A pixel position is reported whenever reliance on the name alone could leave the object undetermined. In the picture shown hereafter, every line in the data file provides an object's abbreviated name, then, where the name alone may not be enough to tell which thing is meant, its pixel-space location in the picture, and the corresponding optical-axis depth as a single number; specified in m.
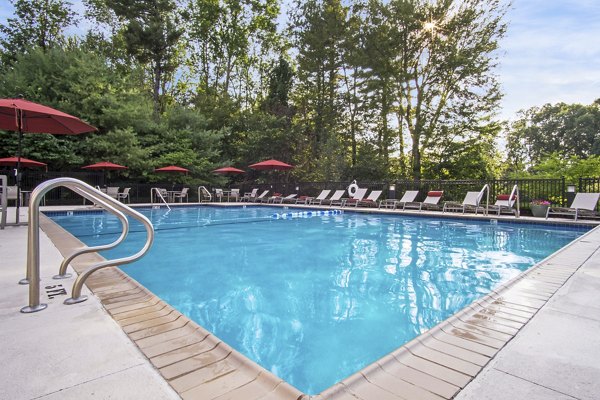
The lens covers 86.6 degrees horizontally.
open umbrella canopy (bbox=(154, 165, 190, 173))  17.20
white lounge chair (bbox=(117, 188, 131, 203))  15.50
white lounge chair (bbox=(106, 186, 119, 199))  14.79
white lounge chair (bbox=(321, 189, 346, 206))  15.68
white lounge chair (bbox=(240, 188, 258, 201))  19.30
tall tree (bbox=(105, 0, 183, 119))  20.44
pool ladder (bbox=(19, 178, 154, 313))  2.22
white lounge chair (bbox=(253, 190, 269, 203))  18.69
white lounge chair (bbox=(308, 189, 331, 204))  16.50
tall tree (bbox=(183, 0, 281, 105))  25.23
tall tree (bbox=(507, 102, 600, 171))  31.62
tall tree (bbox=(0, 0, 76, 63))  22.52
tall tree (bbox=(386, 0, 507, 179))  17.44
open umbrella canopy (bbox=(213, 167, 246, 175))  18.88
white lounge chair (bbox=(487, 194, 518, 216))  10.54
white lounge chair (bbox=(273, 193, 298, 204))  17.75
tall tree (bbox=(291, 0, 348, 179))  20.78
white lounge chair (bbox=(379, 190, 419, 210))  13.38
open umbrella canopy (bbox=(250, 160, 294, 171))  17.06
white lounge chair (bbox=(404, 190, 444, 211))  12.93
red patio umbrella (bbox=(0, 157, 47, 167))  12.97
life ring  15.50
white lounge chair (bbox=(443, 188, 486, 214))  11.33
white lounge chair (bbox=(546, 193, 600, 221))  9.12
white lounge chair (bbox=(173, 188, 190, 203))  18.22
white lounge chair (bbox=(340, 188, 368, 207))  14.83
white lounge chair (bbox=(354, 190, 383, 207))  14.36
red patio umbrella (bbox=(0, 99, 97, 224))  6.14
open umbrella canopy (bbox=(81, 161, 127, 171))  15.06
